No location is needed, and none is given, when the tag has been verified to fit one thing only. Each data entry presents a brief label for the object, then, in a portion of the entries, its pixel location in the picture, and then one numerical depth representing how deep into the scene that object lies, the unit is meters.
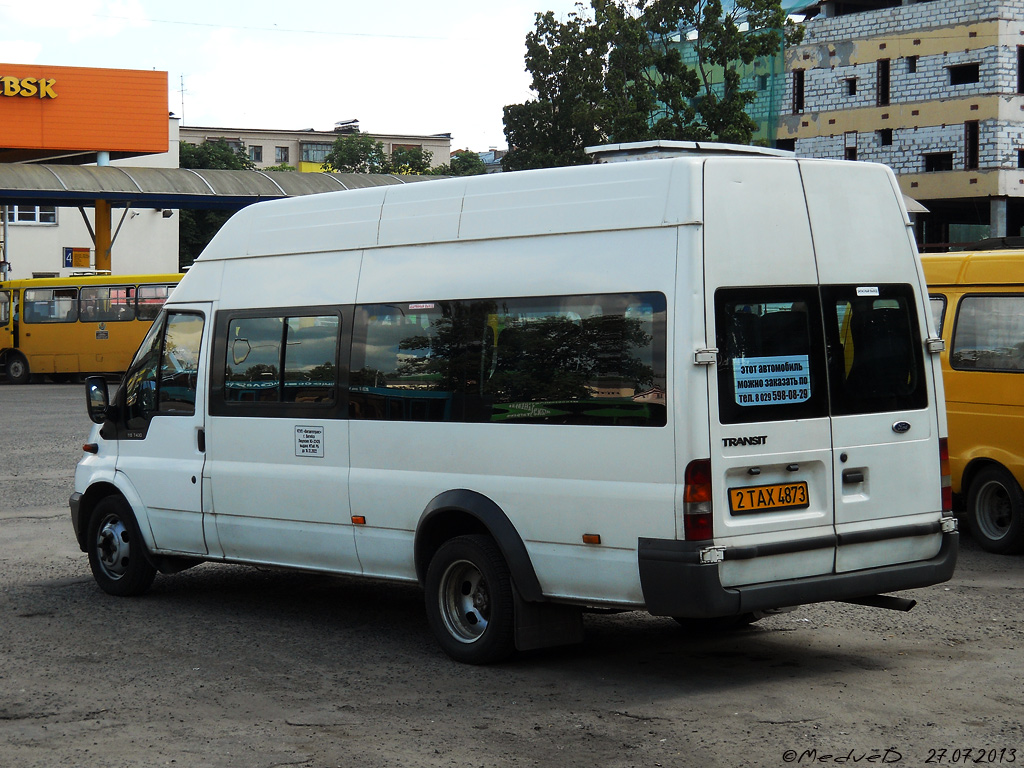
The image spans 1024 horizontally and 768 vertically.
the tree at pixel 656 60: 45.25
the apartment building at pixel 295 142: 139.25
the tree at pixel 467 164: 104.75
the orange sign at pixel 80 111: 46.22
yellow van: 10.32
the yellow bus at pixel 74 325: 37.06
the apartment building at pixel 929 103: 49.50
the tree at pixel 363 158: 109.00
